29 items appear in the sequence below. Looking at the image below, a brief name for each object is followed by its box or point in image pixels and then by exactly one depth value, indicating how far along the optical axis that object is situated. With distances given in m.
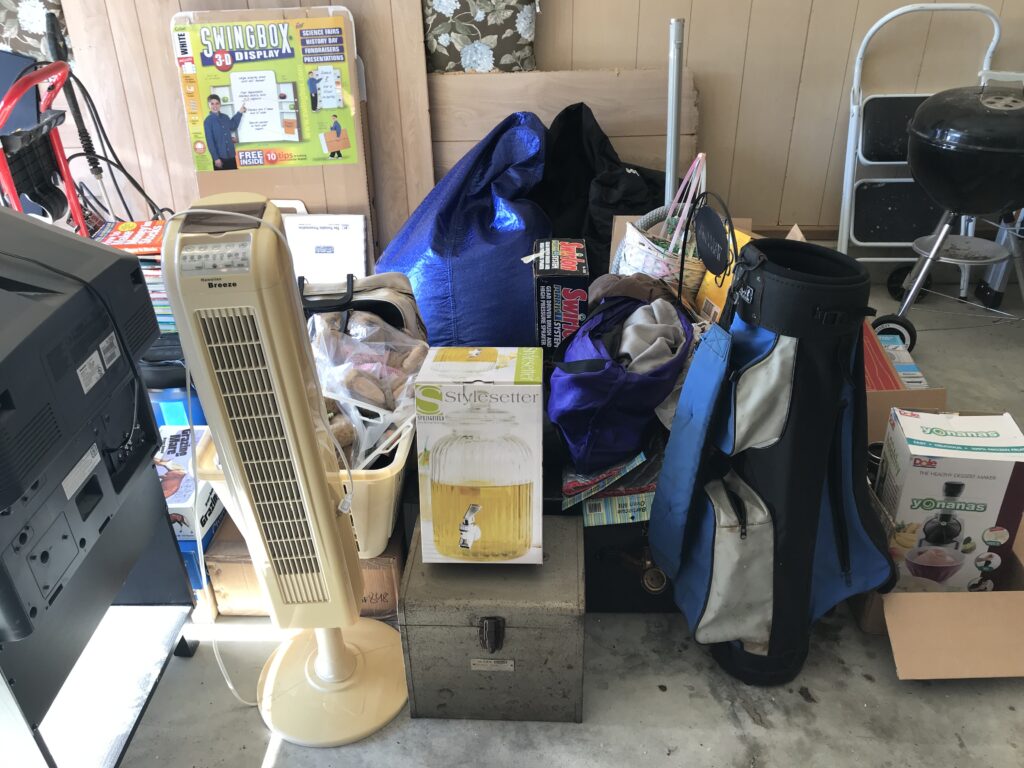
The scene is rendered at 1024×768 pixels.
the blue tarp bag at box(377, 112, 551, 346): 2.28
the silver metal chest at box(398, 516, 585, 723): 1.43
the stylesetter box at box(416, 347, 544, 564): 1.31
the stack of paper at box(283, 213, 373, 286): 2.81
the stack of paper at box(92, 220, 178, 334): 2.17
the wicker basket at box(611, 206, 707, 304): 2.08
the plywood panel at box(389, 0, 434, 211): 2.62
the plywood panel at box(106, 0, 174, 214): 2.65
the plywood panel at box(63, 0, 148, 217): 2.64
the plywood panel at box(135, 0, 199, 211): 2.64
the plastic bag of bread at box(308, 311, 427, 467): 1.70
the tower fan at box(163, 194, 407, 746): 1.06
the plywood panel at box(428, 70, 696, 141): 2.69
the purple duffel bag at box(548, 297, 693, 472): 1.58
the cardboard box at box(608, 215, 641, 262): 2.41
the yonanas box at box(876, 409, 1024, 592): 1.56
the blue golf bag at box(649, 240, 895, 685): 1.34
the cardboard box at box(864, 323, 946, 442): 1.98
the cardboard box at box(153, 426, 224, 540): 1.69
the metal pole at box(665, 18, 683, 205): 2.26
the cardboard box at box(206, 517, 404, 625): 1.69
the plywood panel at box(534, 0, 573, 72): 2.67
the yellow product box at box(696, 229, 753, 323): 1.98
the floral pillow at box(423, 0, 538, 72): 2.58
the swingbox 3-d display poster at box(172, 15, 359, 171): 2.59
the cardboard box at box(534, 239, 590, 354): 1.91
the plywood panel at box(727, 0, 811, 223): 2.70
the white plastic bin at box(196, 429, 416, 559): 1.52
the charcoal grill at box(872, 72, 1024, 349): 2.01
